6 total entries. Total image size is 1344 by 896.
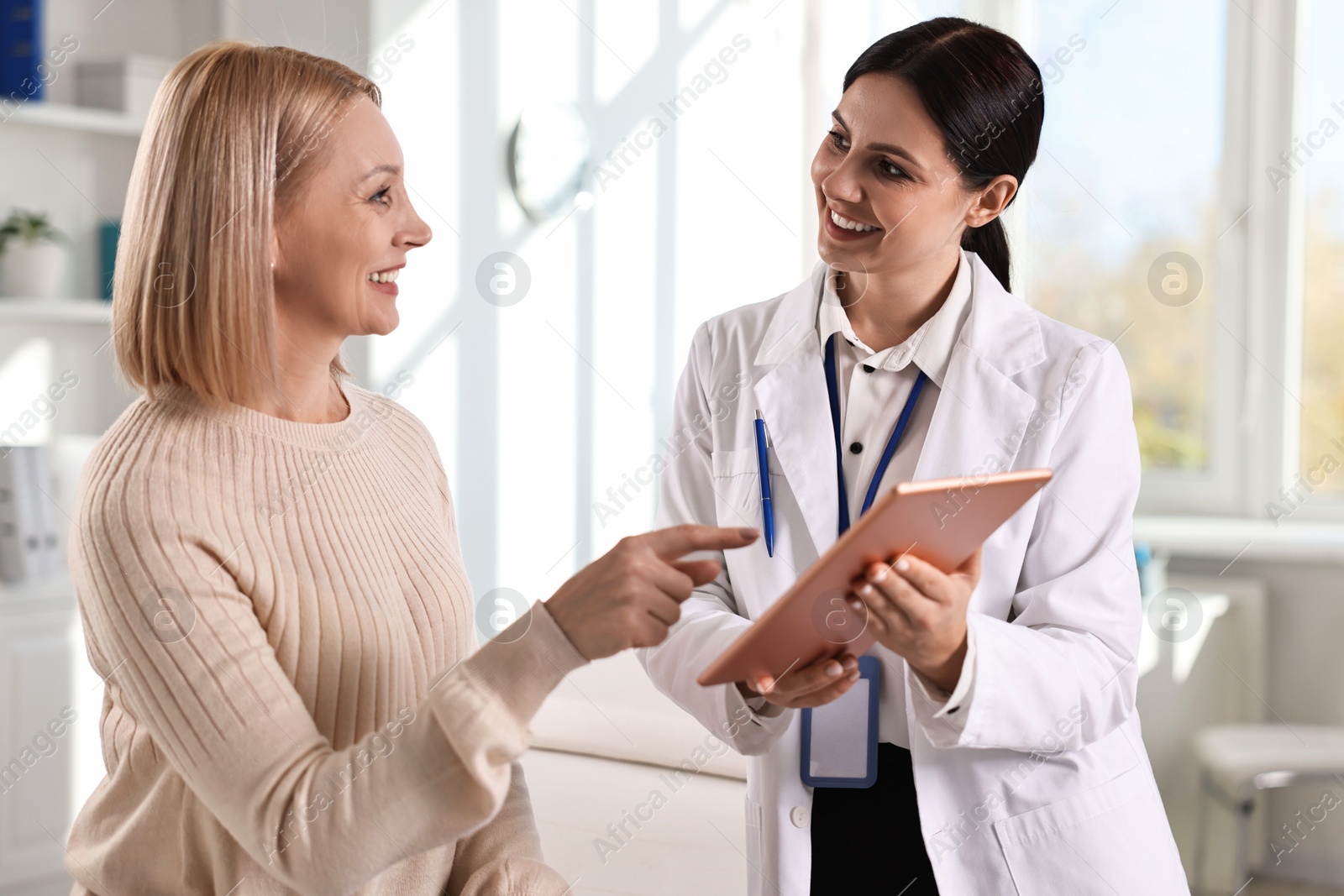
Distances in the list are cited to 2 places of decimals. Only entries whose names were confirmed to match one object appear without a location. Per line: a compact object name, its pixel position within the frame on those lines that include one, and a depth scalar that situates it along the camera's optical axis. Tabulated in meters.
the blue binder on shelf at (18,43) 2.73
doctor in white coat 1.28
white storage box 2.93
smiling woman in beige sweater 0.93
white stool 2.95
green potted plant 2.77
